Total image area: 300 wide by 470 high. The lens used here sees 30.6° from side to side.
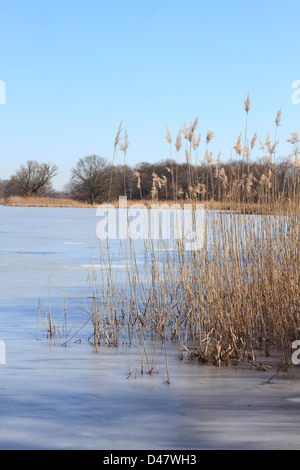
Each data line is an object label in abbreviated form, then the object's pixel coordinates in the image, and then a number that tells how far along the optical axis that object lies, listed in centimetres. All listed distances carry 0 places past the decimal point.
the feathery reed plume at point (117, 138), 378
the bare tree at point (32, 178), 5044
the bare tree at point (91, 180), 4012
